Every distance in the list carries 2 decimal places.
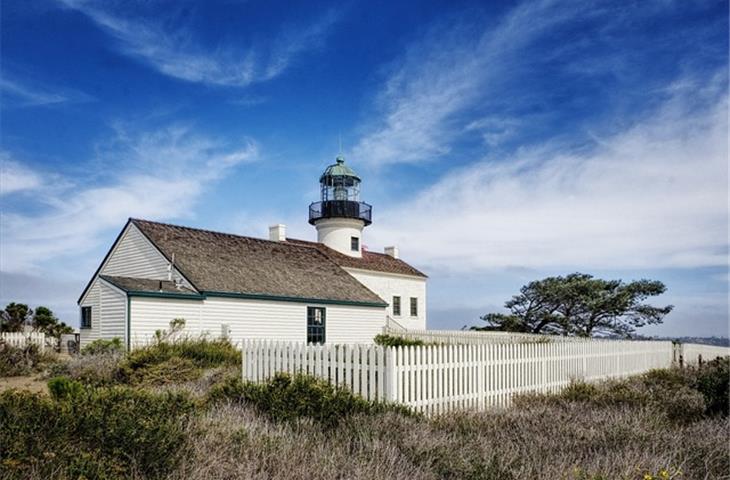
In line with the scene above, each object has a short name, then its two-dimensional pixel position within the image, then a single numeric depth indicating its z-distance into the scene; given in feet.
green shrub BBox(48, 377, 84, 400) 23.52
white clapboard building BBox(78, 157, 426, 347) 61.21
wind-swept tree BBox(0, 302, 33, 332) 83.20
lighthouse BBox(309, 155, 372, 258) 112.78
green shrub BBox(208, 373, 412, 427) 24.39
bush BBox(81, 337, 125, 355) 54.75
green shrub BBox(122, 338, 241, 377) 44.11
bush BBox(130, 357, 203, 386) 41.11
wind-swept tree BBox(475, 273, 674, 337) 106.92
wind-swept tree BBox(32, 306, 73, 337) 81.58
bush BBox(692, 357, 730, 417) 28.45
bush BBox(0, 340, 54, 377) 50.26
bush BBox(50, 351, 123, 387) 42.24
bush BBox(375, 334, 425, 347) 80.80
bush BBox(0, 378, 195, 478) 13.92
